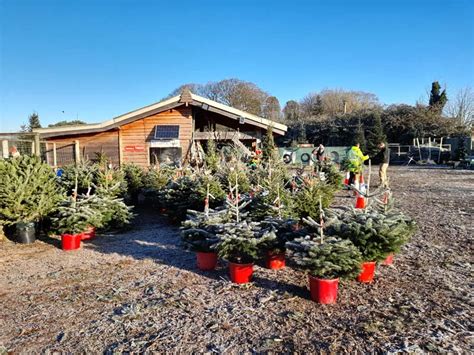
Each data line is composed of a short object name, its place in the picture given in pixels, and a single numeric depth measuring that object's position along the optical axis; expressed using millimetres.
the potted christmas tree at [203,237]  4855
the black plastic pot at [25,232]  6883
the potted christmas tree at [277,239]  4363
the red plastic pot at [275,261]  4722
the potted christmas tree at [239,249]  4242
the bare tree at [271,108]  40656
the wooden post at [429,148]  28641
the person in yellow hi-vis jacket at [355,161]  11266
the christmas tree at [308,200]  6145
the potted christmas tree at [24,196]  6801
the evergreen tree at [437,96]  36500
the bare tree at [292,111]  42688
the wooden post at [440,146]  27894
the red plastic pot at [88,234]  7082
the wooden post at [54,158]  13734
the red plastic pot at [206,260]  4938
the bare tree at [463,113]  37397
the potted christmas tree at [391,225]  3953
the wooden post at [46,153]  13977
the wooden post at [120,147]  14345
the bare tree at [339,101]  41194
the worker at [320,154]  13201
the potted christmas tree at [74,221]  6418
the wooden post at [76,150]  13859
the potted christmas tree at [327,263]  3596
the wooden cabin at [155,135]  13836
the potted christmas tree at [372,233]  3928
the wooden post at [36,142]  8819
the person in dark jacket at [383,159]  11250
